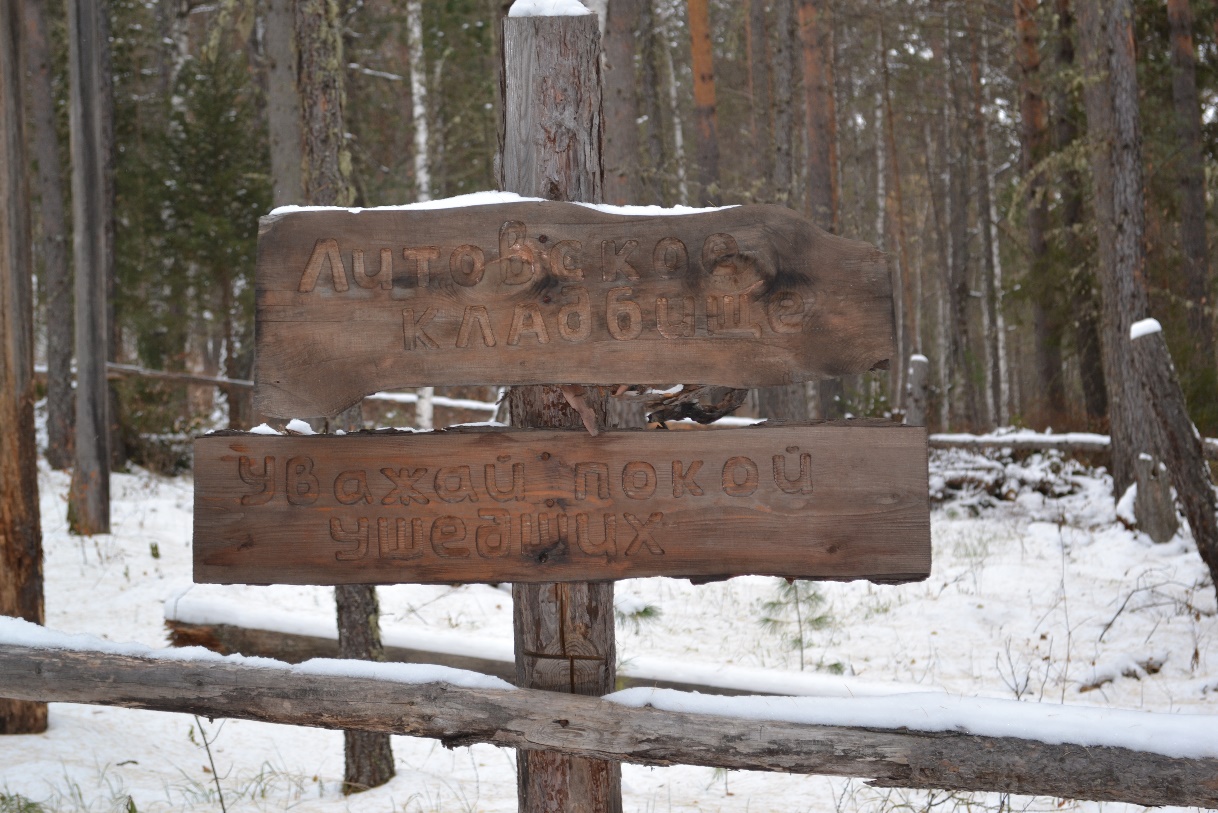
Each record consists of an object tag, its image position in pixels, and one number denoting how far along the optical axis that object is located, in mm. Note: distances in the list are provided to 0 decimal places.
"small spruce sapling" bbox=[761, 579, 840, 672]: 6676
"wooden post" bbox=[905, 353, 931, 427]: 11789
